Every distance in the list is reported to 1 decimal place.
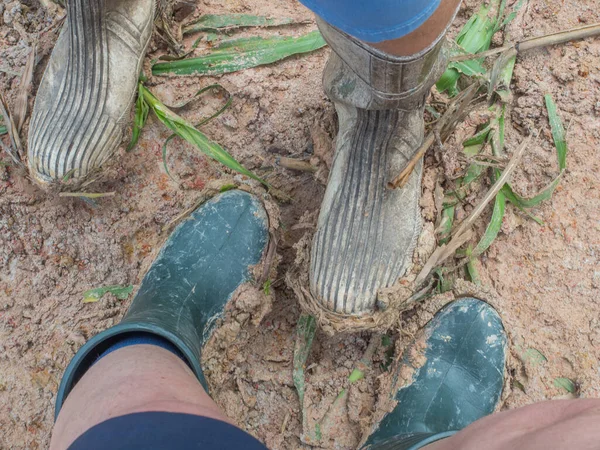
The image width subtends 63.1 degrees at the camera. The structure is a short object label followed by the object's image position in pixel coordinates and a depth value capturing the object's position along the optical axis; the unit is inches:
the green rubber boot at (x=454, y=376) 44.7
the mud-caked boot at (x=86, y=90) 46.6
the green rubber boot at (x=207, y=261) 45.0
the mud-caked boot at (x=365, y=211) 41.5
